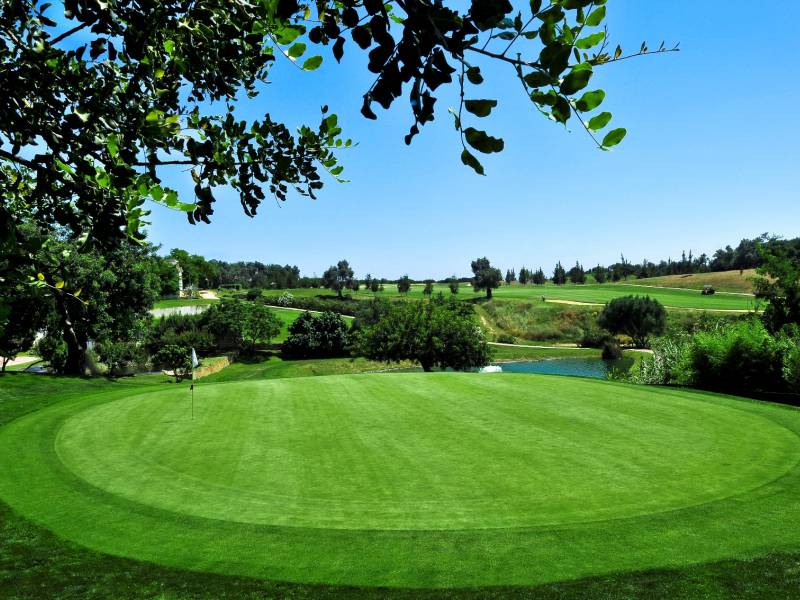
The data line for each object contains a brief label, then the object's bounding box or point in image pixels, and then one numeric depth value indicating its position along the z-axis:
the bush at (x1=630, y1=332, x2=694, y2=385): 21.67
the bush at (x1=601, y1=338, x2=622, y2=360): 63.15
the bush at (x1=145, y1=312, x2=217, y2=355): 55.28
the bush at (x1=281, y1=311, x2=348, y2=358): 64.81
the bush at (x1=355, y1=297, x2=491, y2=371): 35.47
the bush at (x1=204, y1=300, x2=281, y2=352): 64.69
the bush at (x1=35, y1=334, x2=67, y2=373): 32.62
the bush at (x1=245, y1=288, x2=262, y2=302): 96.11
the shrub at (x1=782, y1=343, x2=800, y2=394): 16.27
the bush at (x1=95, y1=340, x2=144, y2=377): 43.28
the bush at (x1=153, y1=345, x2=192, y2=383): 51.87
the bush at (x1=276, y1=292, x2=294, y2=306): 103.38
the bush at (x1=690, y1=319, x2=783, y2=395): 17.64
